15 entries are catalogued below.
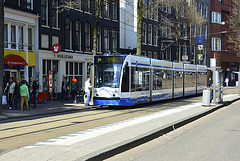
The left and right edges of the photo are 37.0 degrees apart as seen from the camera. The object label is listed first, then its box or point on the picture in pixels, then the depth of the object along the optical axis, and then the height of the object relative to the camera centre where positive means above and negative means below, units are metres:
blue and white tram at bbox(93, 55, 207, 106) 19.06 -0.04
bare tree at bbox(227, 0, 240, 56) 52.52 +9.30
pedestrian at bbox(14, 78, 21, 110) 18.55 -0.77
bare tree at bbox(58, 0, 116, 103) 22.57 +3.46
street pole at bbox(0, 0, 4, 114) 15.73 +1.80
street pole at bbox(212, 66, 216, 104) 21.86 -0.16
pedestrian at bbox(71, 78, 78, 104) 23.77 -0.65
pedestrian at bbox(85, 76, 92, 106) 21.38 -0.53
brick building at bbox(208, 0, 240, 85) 63.75 +6.76
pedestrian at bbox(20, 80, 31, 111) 18.17 -0.65
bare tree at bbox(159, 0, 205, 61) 39.88 +7.08
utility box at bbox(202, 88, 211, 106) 20.53 -1.13
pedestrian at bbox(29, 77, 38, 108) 19.62 -0.49
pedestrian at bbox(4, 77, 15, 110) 18.98 -0.55
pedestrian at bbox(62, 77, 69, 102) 25.04 -0.48
